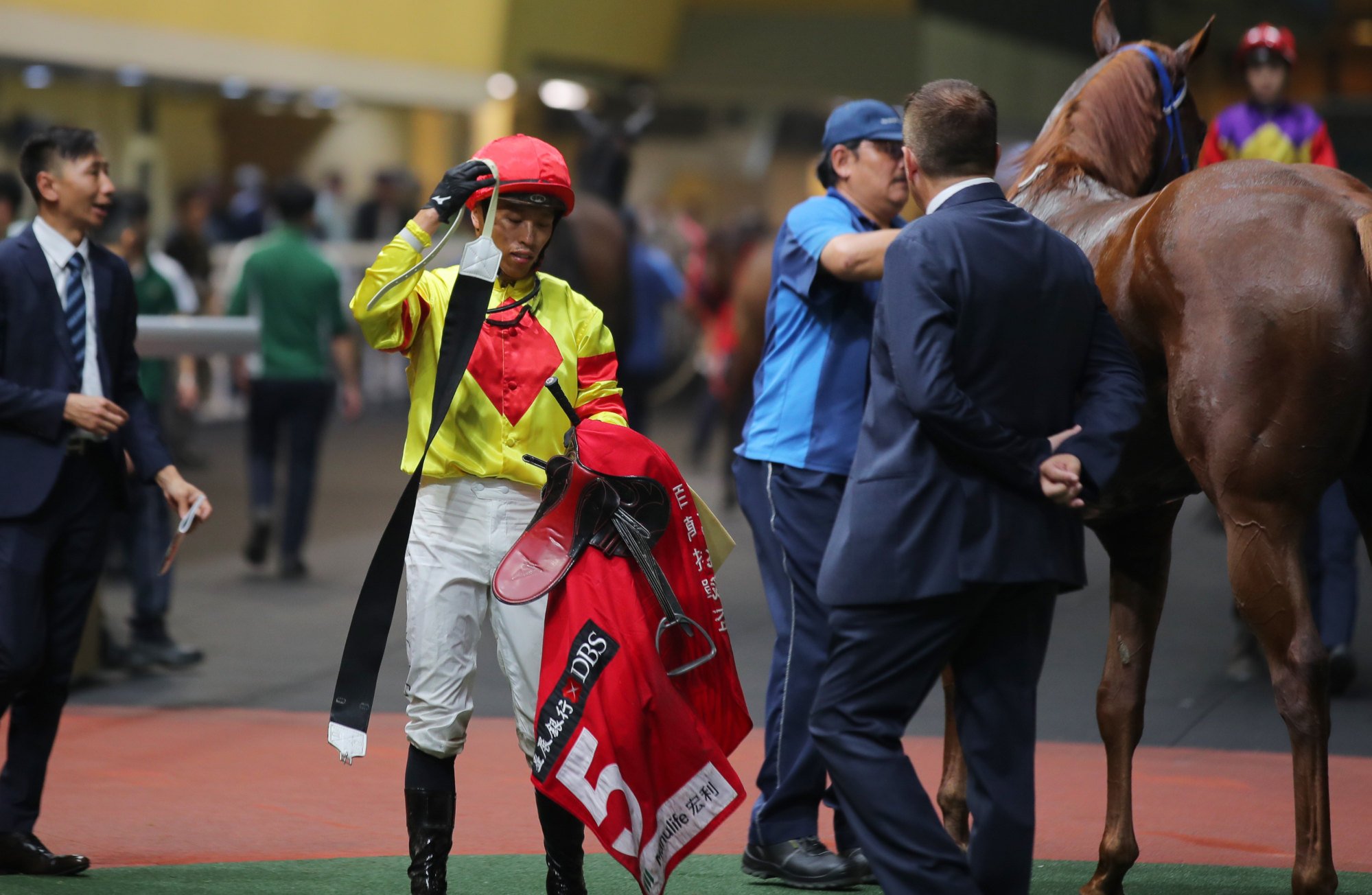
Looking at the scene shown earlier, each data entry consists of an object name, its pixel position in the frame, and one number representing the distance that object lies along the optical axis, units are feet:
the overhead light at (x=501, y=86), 136.36
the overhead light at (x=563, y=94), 143.64
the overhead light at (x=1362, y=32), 164.04
